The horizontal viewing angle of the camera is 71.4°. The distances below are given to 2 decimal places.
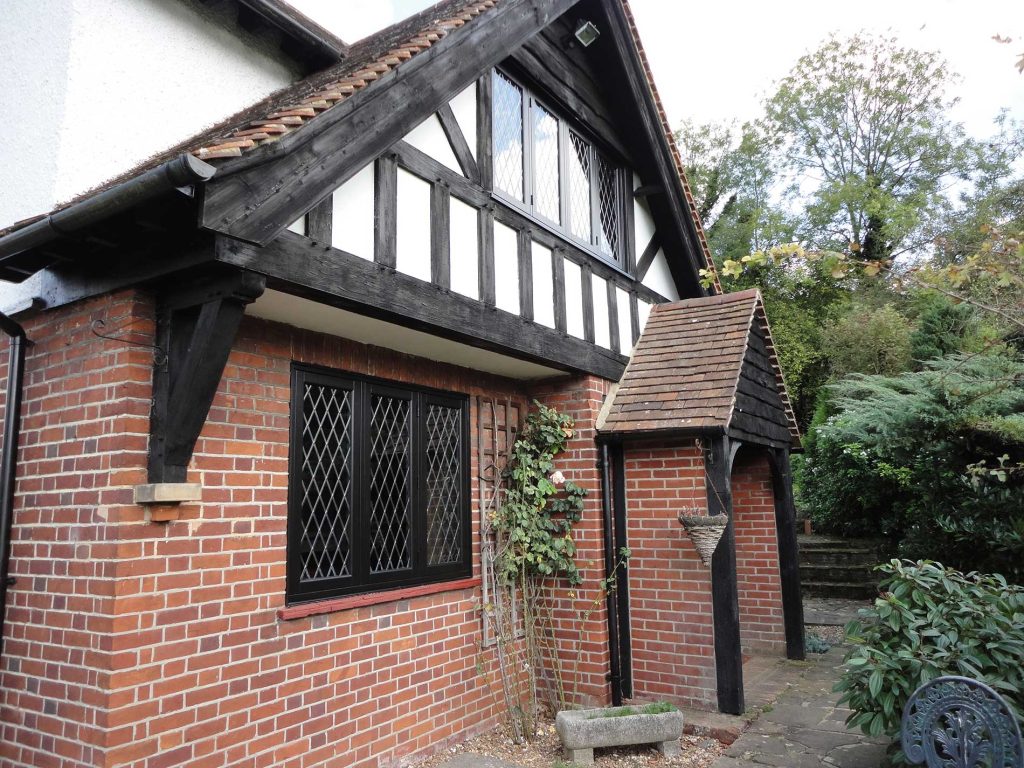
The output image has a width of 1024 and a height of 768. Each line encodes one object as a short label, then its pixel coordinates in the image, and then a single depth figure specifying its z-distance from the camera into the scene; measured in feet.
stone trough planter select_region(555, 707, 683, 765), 16.33
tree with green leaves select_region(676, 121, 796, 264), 80.12
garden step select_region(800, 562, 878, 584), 37.27
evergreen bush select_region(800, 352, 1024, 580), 26.35
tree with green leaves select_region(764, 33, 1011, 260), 76.33
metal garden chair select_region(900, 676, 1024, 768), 10.65
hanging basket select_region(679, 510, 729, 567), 18.37
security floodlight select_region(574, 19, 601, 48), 21.75
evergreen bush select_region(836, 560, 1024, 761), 12.89
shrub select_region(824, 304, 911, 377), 56.75
